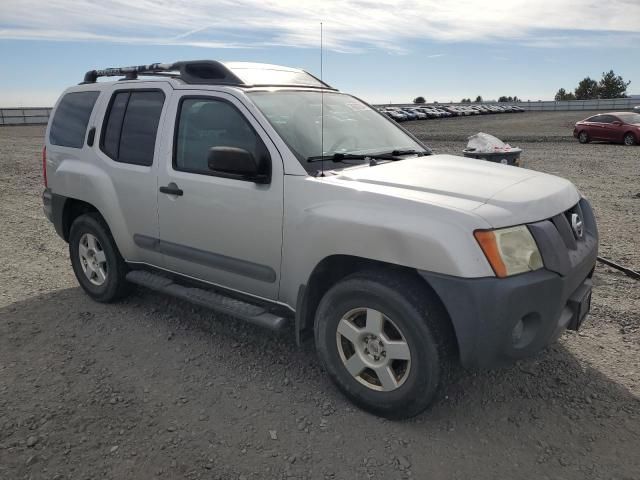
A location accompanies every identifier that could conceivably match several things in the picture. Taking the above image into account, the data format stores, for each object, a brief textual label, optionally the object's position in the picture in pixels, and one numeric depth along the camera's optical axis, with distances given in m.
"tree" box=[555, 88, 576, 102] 93.16
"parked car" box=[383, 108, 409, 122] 40.92
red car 20.03
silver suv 2.71
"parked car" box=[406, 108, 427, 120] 44.09
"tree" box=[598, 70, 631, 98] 84.25
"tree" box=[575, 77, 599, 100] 90.00
